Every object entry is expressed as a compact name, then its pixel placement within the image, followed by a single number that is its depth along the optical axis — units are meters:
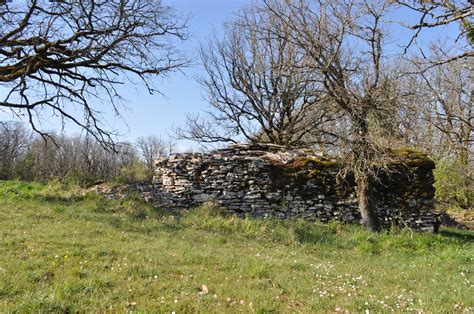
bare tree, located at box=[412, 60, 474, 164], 16.34
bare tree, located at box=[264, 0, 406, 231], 8.54
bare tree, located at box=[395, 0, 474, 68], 5.44
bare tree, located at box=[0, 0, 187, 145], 9.81
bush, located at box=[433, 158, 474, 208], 16.75
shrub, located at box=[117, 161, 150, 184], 19.95
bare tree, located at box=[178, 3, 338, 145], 14.69
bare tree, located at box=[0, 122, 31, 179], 29.52
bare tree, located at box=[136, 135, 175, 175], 38.03
